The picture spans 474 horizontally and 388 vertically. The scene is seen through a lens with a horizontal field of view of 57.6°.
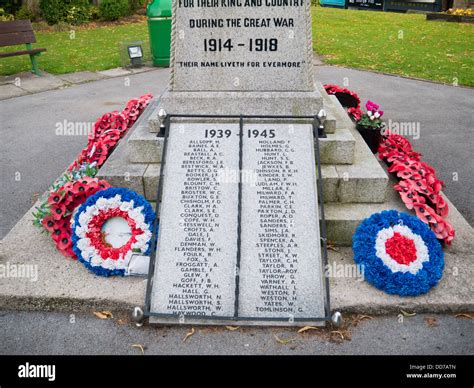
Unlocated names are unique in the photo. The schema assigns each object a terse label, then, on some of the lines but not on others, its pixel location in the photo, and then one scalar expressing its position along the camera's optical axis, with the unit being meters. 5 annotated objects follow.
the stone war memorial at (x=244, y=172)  3.41
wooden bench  10.30
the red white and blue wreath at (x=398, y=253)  3.45
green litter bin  10.87
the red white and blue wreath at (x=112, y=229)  3.73
